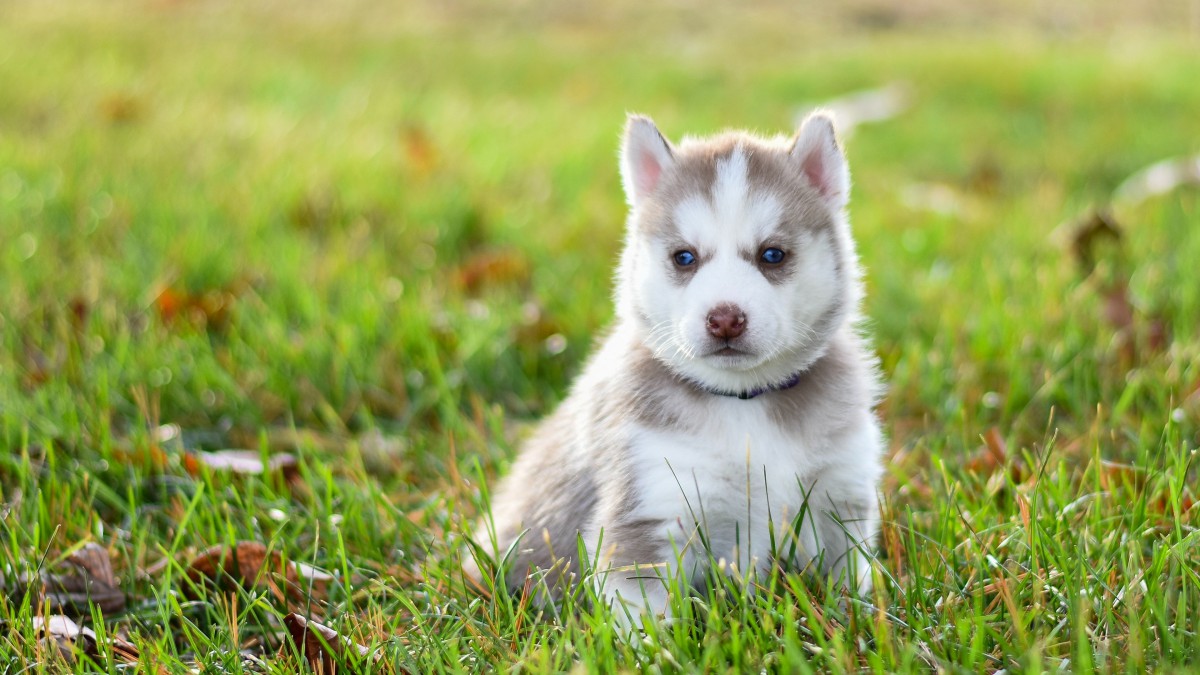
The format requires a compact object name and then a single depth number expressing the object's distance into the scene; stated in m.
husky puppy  2.90
